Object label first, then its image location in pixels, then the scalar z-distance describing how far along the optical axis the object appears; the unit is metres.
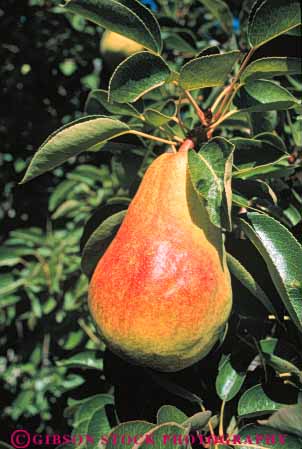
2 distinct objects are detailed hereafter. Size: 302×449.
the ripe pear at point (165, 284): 0.33
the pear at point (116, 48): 0.59
